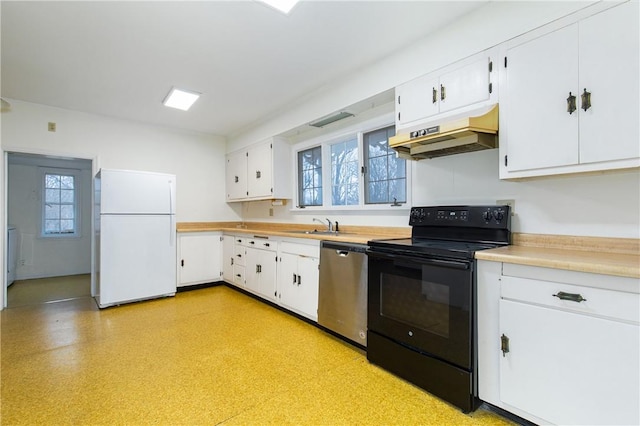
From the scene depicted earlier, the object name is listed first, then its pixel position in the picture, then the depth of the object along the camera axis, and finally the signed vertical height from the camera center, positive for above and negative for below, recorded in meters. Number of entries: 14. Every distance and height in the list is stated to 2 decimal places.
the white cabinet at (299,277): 3.05 -0.68
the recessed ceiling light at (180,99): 3.57 +1.39
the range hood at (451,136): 1.91 +0.52
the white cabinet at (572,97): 1.52 +0.64
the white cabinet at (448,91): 2.04 +0.90
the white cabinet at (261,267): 3.67 -0.69
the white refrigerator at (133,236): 3.75 -0.30
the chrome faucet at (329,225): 3.65 -0.14
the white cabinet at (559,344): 1.31 -0.63
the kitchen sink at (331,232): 3.35 -0.22
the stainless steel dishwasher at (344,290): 2.52 -0.67
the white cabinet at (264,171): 4.27 +0.62
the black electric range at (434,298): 1.77 -0.55
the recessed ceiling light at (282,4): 2.07 +1.42
